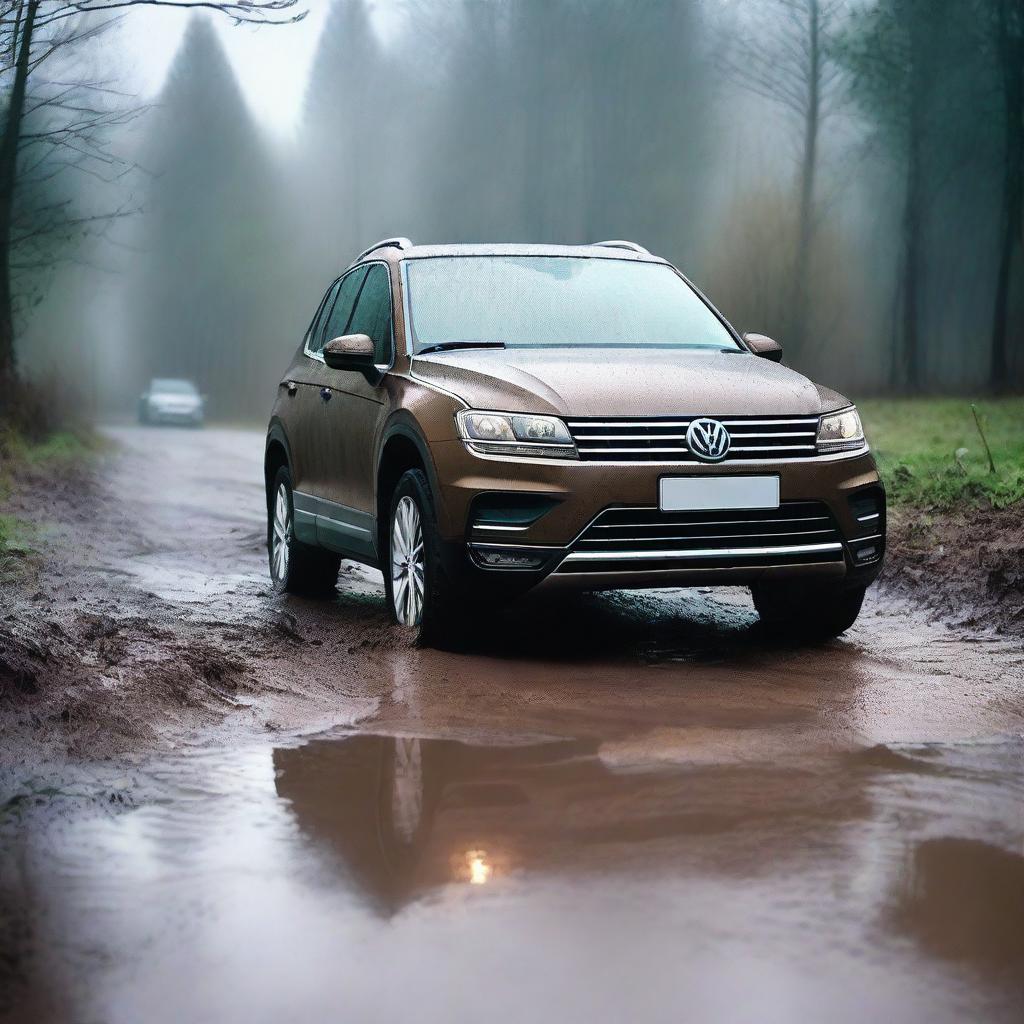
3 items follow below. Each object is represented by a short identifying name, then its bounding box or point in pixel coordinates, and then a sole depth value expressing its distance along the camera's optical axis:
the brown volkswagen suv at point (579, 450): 6.57
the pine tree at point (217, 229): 67.06
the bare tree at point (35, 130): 17.32
